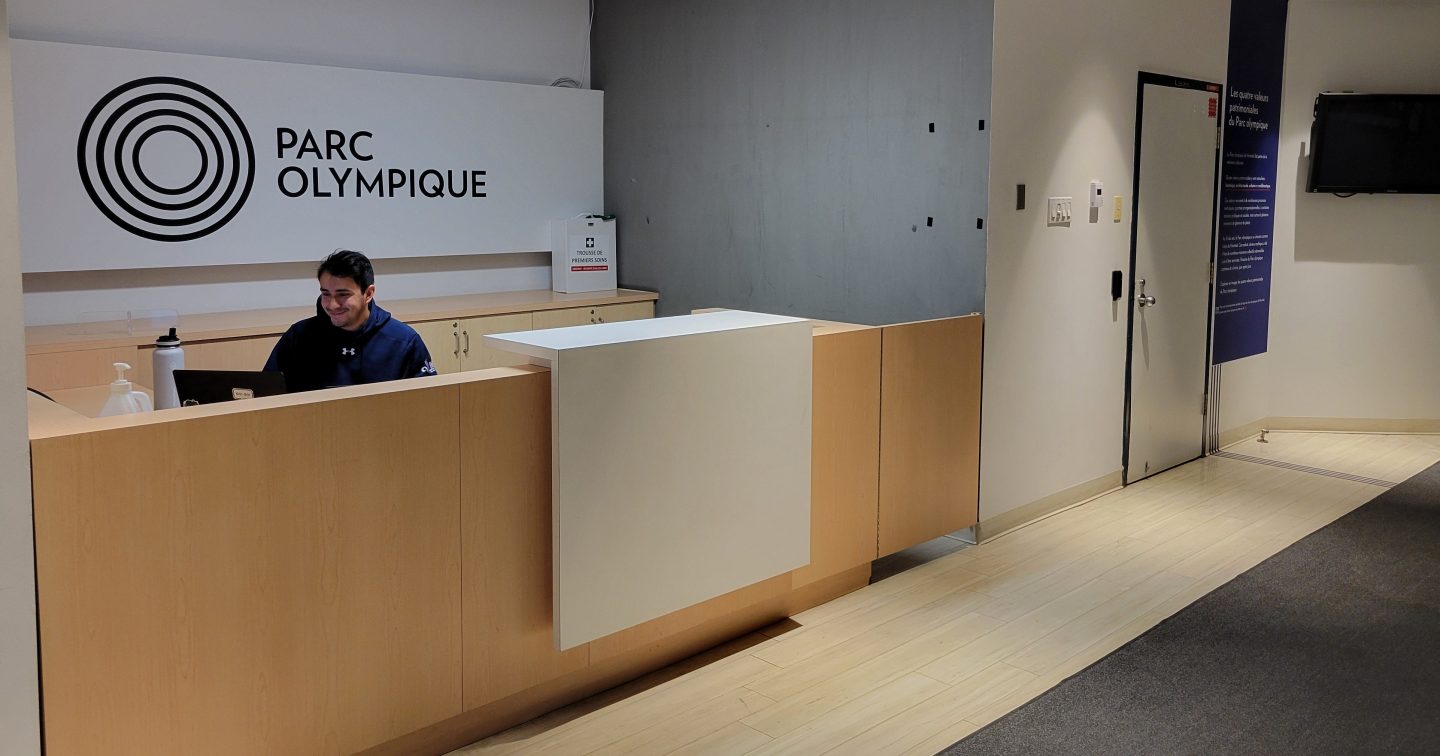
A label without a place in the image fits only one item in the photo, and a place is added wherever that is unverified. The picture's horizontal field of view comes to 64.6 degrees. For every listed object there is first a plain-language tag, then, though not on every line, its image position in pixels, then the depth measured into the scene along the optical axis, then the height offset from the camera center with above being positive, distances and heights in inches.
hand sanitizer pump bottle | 125.5 -17.4
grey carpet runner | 125.5 -52.0
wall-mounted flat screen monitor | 267.6 +26.5
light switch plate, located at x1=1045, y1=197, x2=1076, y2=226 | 201.5 +7.5
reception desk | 94.5 -30.9
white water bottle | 142.5 -16.0
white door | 227.5 -3.0
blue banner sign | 252.2 +17.8
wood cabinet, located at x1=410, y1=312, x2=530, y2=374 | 216.7 -18.6
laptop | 124.6 -15.6
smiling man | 149.7 -13.2
